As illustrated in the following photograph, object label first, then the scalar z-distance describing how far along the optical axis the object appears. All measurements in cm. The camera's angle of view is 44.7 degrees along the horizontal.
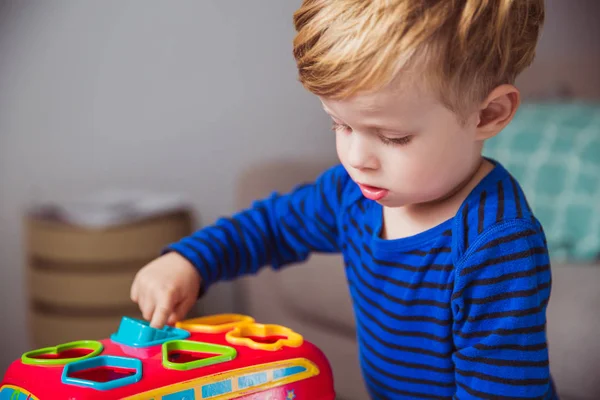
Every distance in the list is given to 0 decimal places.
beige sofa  115
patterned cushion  147
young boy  60
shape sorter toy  61
